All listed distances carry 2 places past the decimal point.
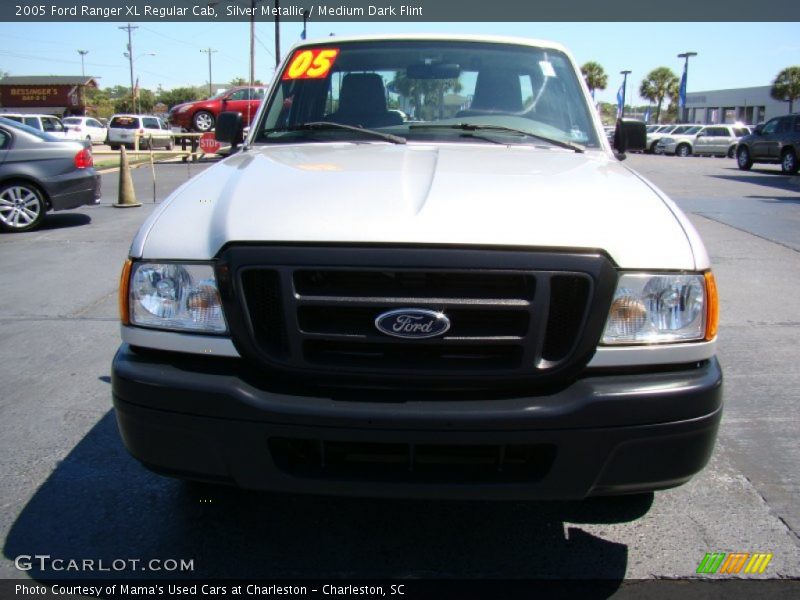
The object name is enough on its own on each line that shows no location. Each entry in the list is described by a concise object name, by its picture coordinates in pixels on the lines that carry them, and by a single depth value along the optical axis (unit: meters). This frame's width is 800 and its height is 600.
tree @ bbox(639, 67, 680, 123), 82.00
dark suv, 22.78
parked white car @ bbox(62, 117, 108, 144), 42.12
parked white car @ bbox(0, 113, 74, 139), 25.83
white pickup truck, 2.14
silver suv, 37.34
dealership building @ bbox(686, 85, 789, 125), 64.62
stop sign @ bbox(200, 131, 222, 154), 16.02
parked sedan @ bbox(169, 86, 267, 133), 27.12
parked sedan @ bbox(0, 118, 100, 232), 10.20
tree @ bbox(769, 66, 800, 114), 61.03
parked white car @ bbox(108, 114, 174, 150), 34.65
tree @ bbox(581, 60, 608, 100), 79.81
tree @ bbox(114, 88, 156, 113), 96.94
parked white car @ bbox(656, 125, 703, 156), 37.84
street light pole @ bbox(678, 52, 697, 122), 59.09
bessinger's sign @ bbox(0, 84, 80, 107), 75.12
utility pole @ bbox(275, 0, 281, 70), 34.79
